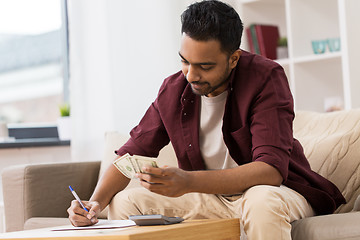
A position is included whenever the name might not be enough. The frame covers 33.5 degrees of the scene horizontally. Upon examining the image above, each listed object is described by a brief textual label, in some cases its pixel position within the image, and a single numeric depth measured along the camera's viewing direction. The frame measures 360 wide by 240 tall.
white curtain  3.41
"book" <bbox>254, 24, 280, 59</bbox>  3.54
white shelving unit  3.37
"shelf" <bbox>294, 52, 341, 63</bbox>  3.17
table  1.42
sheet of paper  1.62
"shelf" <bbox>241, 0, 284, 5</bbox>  3.54
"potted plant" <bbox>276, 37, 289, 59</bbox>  3.59
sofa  2.18
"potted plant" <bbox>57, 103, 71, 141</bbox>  3.67
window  3.92
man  1.70
